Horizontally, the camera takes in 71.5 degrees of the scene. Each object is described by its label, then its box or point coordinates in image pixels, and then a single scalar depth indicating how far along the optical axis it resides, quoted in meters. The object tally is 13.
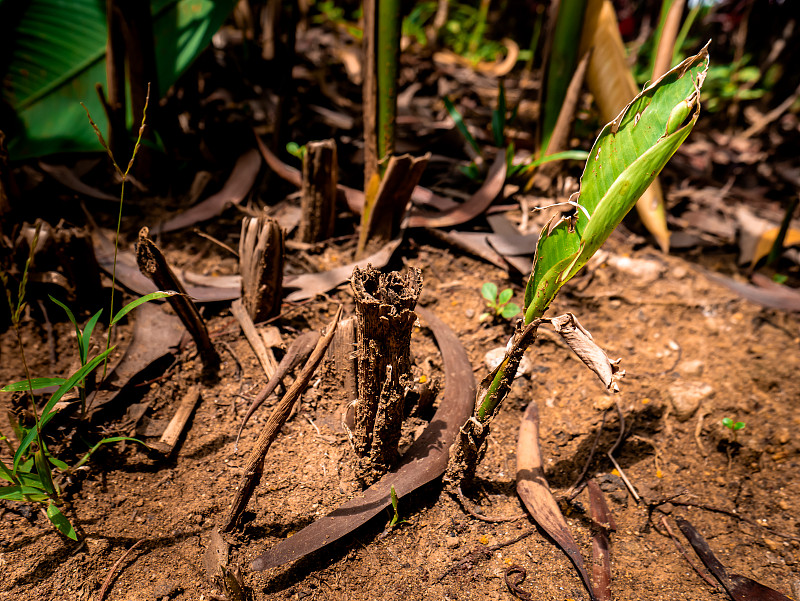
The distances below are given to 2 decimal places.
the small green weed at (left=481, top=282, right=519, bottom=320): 0.49
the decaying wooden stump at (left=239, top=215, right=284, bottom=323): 0.42
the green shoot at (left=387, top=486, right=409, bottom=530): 0.35
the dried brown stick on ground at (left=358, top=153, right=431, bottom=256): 0.49
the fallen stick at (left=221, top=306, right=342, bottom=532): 0.34
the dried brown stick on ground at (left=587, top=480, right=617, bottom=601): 0.35
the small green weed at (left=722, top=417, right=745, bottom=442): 0.43
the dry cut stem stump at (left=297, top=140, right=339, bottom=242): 0.49
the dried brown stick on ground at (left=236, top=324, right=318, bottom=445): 0.41
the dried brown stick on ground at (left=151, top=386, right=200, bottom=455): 0.39
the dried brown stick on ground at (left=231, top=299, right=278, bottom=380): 0.44
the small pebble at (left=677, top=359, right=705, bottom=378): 0.49
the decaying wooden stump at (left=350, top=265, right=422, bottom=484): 0.31
